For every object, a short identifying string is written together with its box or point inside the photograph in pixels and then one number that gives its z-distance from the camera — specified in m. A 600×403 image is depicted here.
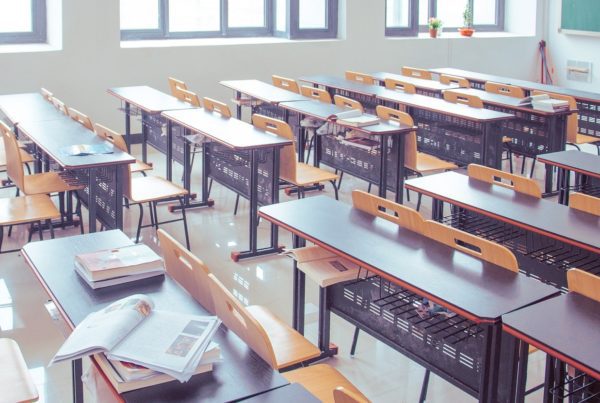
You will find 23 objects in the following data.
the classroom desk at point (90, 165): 4.52
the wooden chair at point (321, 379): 2.64
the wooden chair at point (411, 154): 5.70
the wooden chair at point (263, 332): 2.28
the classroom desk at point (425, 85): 7.59
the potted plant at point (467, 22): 10.50
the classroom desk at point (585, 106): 7.04
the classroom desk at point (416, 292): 2.60
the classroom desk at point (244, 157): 5.06
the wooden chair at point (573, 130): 6.87
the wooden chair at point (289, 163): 5.24
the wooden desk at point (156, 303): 2.07
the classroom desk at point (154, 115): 6.21
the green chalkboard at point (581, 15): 10.14
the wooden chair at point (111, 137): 4.83
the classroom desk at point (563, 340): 2.19
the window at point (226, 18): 8.67
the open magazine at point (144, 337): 2.07
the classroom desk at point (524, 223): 3.36
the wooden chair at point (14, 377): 2.30
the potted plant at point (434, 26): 10.20
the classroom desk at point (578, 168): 4.46
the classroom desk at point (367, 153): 5.47
